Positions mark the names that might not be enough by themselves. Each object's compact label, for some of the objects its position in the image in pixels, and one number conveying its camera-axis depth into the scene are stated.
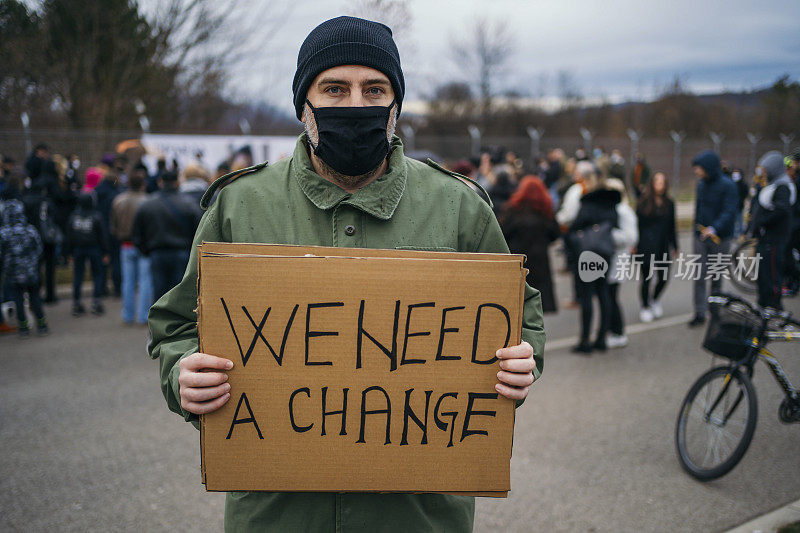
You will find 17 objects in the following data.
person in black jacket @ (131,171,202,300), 6.57
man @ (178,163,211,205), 7.08
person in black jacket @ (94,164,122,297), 8.95
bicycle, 3.70
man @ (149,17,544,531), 1.57
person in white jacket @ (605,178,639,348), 6.75
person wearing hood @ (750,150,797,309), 6.38
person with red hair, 6.53
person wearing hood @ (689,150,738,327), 7.45
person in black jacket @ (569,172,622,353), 6.62
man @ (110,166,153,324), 7.64
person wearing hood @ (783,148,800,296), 6.65
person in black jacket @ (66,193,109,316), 8.10
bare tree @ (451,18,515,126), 37.00
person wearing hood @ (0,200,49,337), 6.88
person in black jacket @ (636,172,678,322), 7.84
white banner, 12.98
